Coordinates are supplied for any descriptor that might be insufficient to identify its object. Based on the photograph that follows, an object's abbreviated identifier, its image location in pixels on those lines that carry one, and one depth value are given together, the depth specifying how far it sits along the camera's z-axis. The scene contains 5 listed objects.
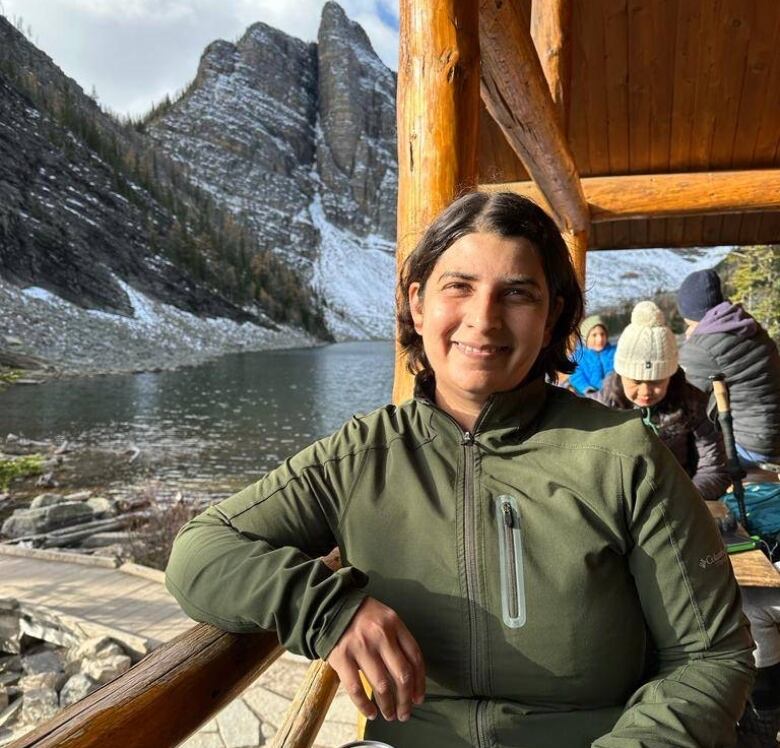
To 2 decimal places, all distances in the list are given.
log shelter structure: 1.45
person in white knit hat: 1.99
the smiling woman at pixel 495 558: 0.81
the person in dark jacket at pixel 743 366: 2.55
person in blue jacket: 4.12
